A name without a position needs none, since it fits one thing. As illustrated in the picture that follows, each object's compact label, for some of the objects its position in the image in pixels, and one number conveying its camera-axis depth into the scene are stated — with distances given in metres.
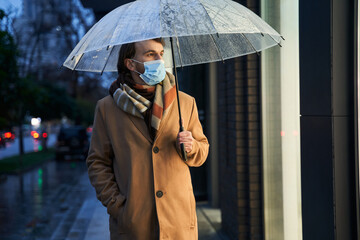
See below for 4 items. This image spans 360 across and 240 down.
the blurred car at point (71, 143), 22.34
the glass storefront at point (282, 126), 4.17
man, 2.60
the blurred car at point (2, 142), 30.66
